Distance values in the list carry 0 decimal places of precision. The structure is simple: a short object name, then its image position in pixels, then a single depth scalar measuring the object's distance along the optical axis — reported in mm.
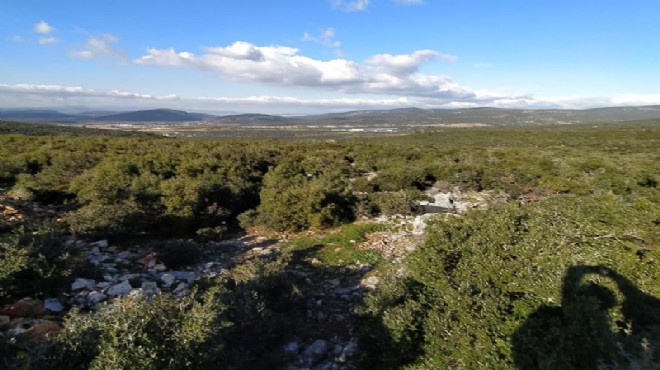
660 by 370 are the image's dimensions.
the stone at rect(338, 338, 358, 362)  5661
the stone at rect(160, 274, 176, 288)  7273
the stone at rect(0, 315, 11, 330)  4996
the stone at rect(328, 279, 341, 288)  8002
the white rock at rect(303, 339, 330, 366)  5609
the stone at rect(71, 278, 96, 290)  6508
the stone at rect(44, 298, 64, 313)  5742
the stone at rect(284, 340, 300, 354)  5711
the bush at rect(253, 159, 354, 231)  11719
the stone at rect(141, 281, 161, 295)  6637
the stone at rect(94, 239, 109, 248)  9172
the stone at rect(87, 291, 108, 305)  6113
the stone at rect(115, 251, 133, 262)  8416
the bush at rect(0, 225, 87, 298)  5750
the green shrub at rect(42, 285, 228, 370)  3717
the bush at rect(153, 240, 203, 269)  8398
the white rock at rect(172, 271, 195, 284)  7574
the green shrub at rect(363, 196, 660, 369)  4543
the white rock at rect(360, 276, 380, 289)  7898
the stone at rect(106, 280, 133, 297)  6461
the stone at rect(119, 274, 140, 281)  7156
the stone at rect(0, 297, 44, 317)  5422
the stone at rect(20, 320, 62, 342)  4660
